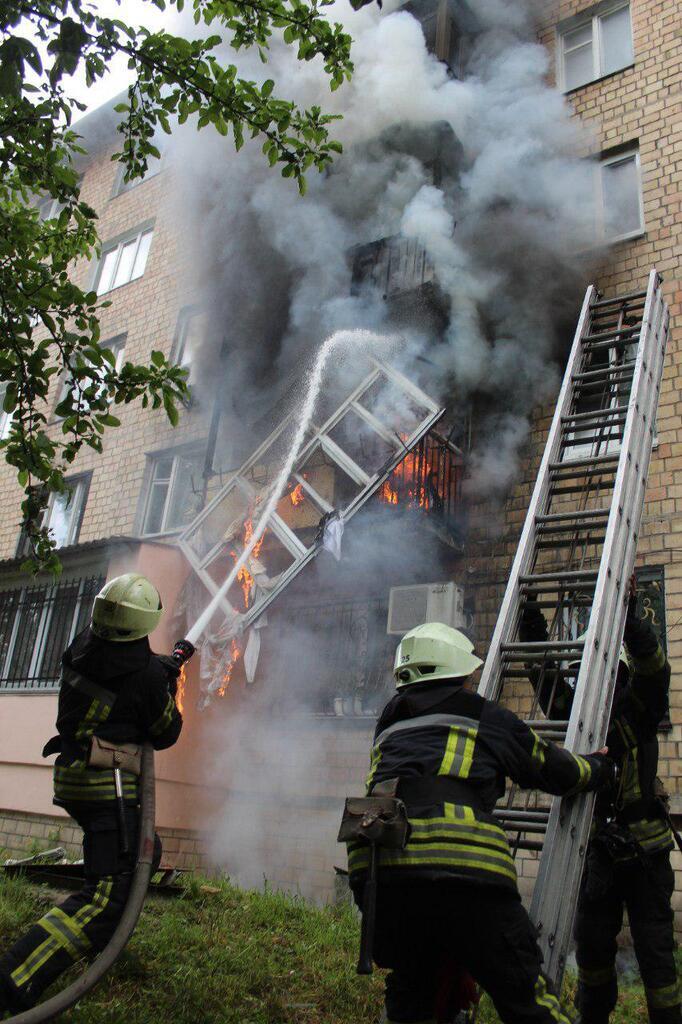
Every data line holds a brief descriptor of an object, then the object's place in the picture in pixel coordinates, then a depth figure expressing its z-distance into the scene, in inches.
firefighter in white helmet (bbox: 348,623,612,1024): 98.8
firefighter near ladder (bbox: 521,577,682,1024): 145.6
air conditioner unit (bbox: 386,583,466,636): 314.0
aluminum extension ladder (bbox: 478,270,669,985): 120.4
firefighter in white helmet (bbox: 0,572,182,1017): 125.0
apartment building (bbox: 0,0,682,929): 317.1
